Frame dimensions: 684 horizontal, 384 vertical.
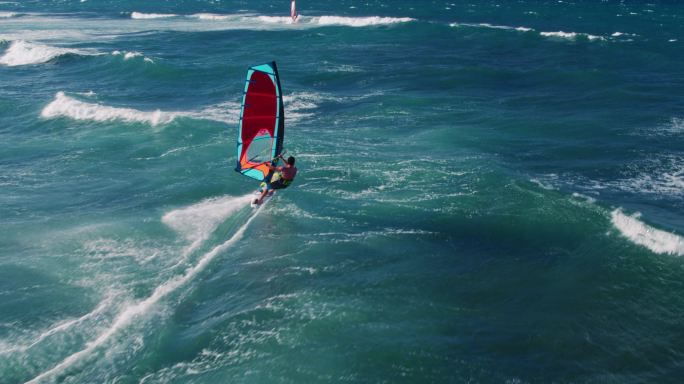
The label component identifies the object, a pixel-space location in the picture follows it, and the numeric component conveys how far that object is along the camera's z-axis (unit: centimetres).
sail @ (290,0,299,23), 6851
